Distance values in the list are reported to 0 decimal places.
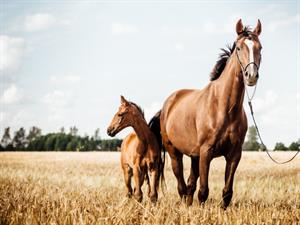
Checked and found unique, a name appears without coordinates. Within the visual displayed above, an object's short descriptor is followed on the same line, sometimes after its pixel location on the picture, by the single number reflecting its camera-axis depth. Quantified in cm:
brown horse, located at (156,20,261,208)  614
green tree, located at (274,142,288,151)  6196
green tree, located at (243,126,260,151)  8562
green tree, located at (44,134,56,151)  9341
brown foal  891
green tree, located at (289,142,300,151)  5496
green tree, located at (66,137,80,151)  9031
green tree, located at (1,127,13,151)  10385
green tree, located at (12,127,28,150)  10919
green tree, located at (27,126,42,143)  11985
